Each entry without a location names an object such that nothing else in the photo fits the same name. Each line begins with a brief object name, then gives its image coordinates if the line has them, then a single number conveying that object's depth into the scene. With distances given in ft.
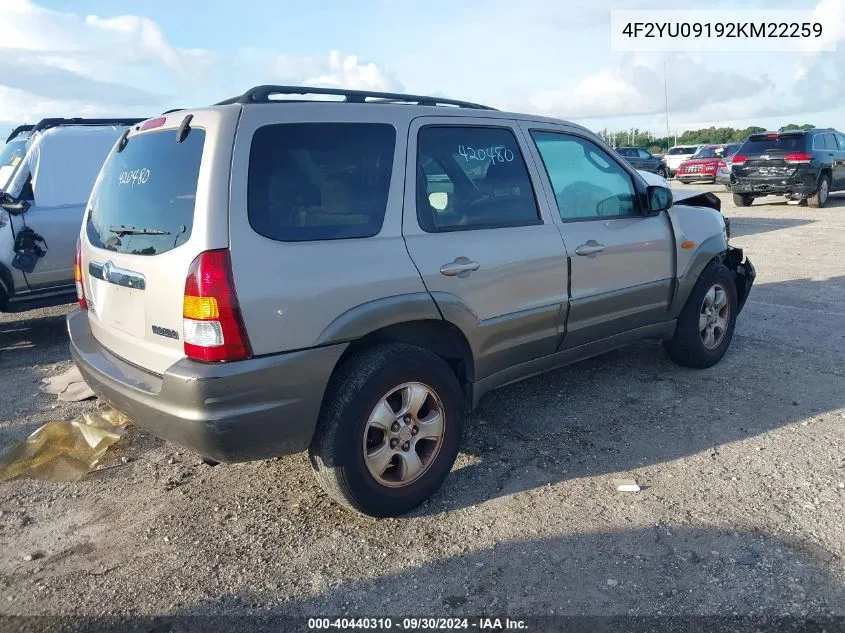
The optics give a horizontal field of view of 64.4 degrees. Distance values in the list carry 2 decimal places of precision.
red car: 74.23
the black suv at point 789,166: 49.93
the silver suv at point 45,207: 20.21
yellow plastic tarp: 12.33
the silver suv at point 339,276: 8.75
